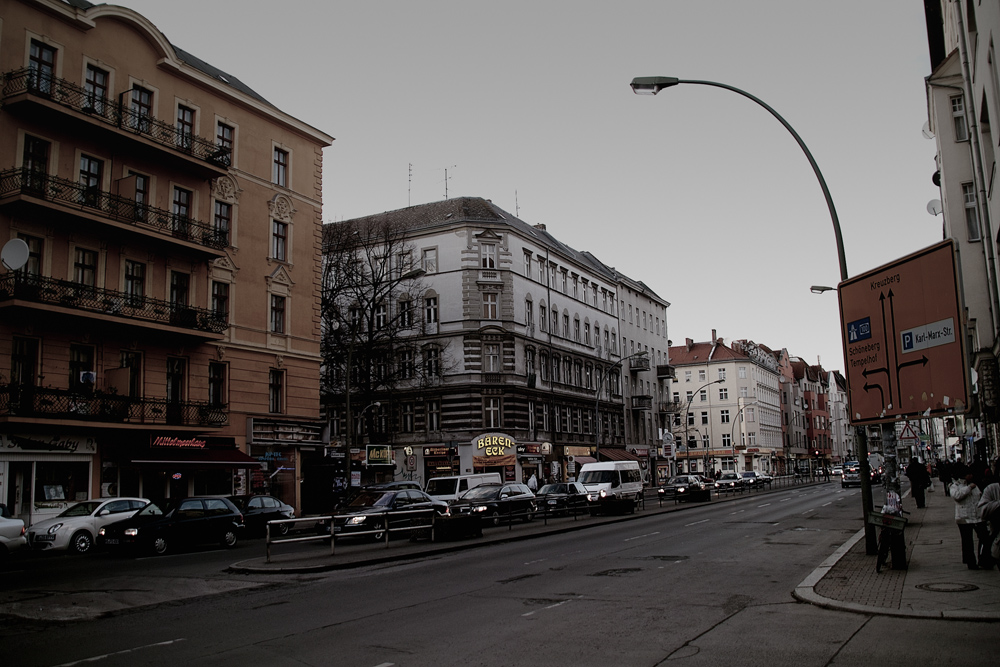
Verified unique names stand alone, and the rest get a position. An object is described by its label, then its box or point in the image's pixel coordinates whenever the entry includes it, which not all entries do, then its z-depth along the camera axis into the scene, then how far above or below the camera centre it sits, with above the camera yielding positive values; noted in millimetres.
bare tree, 47375 +7623
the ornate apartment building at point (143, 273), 27312 +6802
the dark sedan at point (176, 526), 21859 -2091
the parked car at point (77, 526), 22891 -2042
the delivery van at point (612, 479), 40094 -2041
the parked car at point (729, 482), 57756 -3354
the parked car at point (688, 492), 44688 -3024
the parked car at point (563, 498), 31203 -2343
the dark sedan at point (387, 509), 24172 -2050
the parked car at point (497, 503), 29625 -2256
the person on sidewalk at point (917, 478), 29352 -1736
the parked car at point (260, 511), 28359 -2235
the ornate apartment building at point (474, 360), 53906 +5496
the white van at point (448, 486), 36344 -1928
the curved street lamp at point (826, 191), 15391 +4589
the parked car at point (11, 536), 19859 -1996
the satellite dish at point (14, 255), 23516 +5602
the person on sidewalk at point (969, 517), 12930 -1376
